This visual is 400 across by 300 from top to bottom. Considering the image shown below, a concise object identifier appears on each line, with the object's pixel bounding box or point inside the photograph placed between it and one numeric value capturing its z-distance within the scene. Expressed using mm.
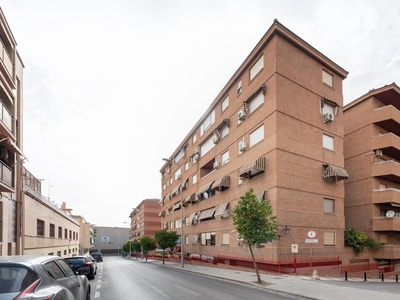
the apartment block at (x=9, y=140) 17031
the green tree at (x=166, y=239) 40312
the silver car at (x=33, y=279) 4301
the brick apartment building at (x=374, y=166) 27297
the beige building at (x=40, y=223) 22203
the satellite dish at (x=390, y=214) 26375
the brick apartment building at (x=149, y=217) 86950
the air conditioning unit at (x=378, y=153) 28650
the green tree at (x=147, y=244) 53125
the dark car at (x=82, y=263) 16781
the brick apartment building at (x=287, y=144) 20938
